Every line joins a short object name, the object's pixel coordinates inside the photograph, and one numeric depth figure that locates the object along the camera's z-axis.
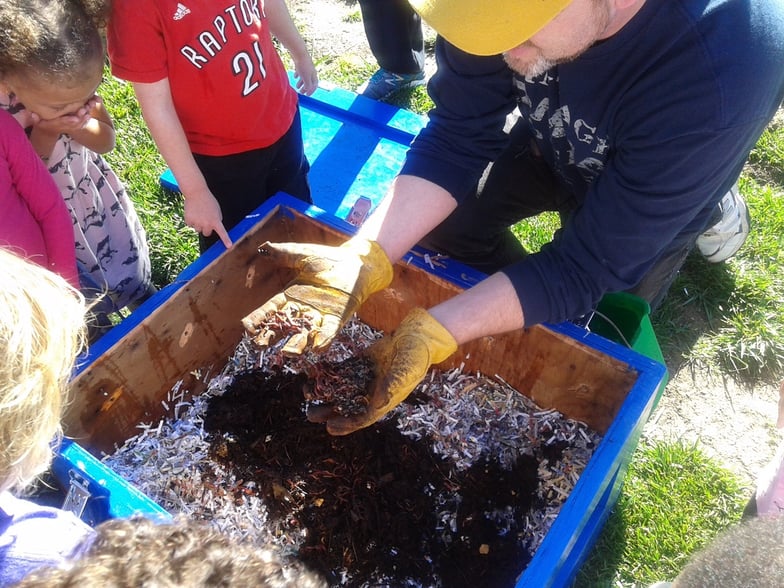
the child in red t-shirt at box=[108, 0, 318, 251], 1.98
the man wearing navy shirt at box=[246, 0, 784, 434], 1.46
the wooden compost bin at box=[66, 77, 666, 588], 1.63
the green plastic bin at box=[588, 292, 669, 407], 2.13
